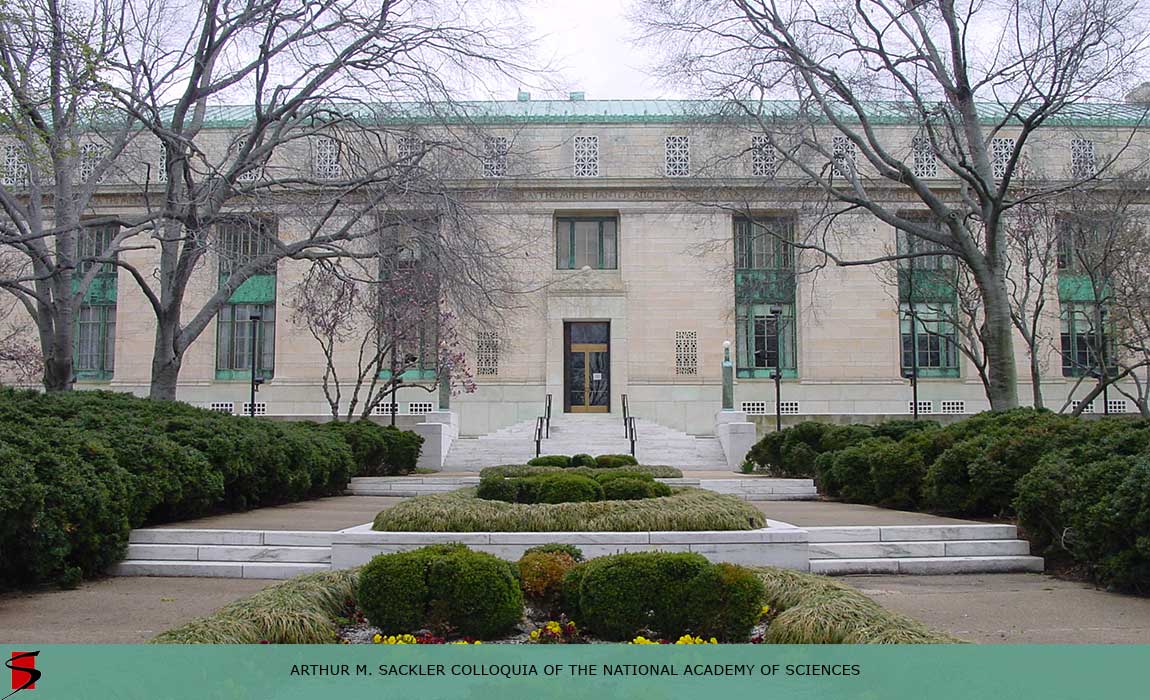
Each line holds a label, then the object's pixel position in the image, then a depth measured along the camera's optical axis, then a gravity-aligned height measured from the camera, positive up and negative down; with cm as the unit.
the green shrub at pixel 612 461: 1783 -127
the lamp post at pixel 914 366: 2833 +89
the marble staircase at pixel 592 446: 2755 -156
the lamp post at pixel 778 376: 2847 +57
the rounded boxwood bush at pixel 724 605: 654 -145
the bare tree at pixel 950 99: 1694 +585
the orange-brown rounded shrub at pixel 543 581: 743 -145
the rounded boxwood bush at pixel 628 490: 1096 -110
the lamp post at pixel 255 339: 2620 +155
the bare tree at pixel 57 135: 1495 +455
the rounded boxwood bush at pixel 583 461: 1778 -125
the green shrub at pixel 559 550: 812 -134
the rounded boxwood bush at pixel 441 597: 667 -142
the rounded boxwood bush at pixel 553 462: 1783 -126
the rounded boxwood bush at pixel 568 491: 1080 -109
